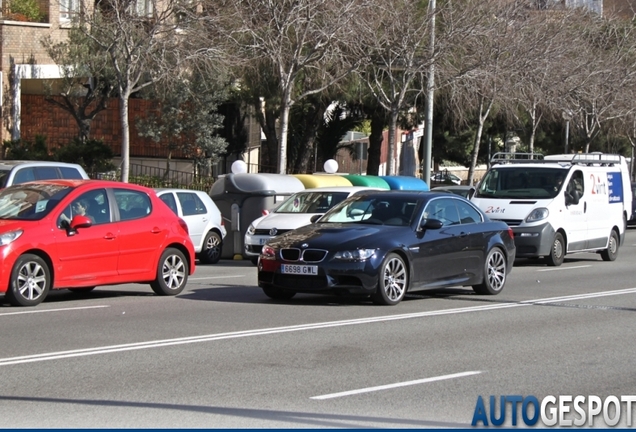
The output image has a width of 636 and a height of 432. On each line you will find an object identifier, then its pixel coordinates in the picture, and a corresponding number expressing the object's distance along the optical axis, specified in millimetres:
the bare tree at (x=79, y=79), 31812
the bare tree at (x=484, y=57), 29547
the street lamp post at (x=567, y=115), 38578
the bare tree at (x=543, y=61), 32031
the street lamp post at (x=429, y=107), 28312
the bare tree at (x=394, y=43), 27859
